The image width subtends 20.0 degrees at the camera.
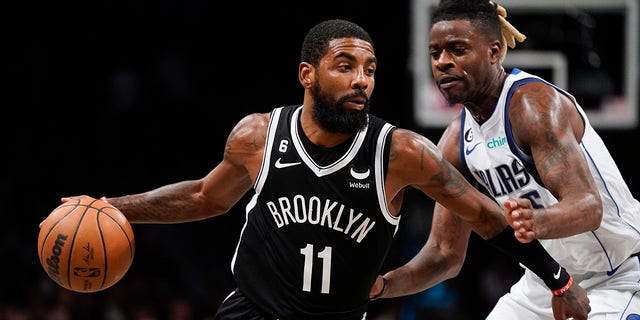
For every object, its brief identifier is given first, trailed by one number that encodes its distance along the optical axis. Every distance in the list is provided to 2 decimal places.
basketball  8.11
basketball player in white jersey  7.73
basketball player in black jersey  7.79
